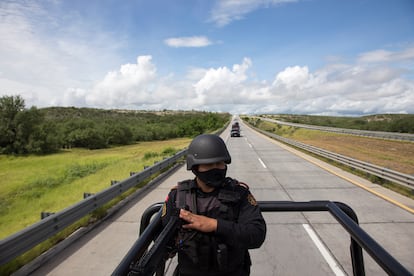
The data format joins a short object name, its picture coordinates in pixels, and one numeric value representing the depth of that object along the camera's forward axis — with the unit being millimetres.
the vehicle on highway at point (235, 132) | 40812
